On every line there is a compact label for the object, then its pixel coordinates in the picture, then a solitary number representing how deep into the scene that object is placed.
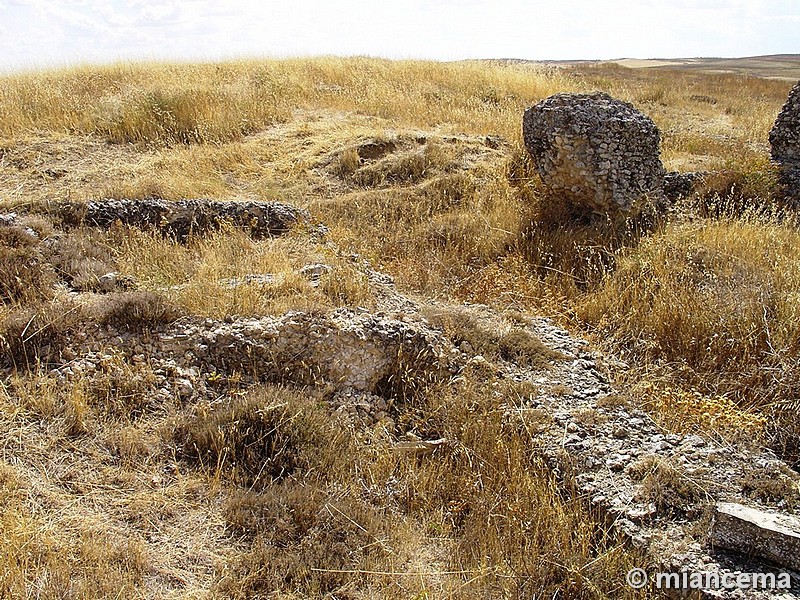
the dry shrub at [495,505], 3.26
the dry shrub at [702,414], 4.23
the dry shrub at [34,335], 4.46
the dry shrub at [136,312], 4.78
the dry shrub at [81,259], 5.42
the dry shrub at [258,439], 3.88
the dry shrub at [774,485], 3.42
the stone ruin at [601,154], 7.57
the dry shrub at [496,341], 5.09
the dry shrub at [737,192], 7.81
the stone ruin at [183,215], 6.80
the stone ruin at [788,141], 8.34
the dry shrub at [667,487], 3.48
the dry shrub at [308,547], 3.10
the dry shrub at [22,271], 5.08
